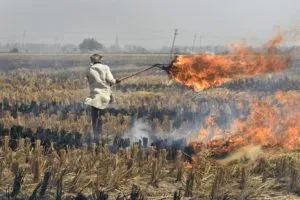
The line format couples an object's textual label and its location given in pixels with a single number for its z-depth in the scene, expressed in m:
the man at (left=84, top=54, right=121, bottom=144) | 19.95
